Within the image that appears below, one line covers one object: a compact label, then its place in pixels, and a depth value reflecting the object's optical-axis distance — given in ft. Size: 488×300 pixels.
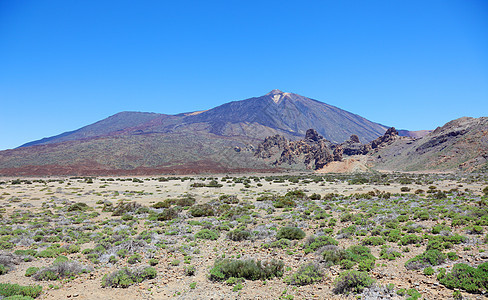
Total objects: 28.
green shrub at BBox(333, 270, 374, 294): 25.40
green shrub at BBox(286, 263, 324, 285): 28.02
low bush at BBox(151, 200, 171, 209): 80.14
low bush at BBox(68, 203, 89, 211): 76.65
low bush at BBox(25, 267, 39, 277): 32.01
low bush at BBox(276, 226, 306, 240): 44.27
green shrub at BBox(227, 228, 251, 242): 44.98
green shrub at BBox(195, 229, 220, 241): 46.75
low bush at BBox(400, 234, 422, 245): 36.96
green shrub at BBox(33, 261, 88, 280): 31.19
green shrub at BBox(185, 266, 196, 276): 32.35
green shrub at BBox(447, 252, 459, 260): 29.55
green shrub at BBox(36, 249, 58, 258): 38.29
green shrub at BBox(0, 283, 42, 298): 26.61
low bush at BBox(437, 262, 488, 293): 22.98
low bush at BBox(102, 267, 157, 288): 29.82
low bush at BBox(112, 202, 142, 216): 70.76
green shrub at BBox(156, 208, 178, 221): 63.22
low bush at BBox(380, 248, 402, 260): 32.40
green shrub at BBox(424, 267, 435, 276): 26.91
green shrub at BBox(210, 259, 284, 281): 30.37
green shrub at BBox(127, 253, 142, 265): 36.38
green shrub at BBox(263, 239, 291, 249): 40.58
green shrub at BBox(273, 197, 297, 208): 76.38
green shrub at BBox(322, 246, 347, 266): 32.24
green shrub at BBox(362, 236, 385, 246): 37.88
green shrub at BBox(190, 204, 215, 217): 67.15
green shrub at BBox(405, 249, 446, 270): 28.83
